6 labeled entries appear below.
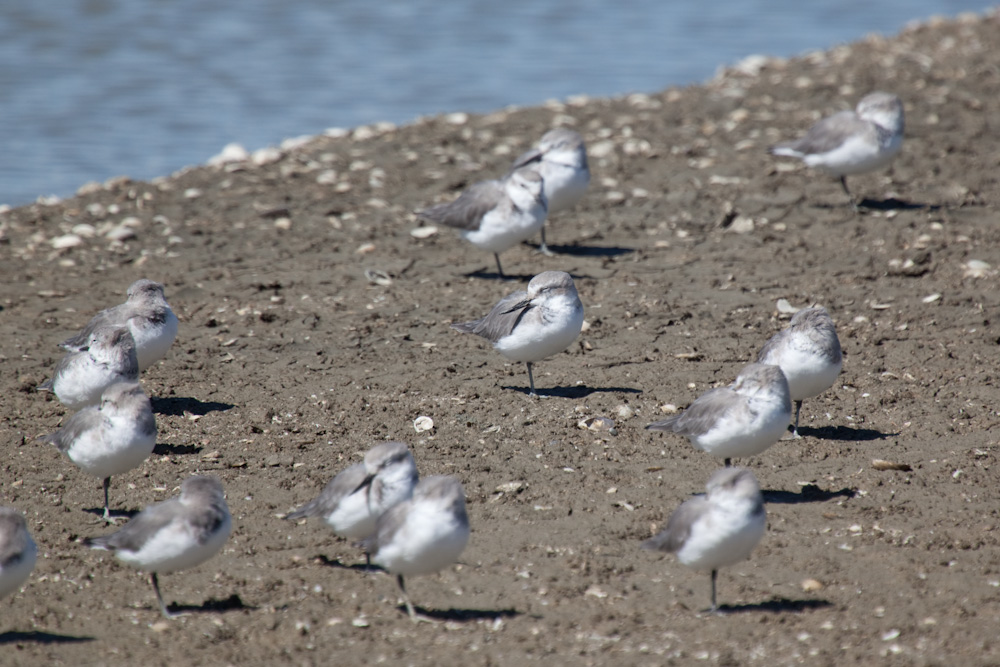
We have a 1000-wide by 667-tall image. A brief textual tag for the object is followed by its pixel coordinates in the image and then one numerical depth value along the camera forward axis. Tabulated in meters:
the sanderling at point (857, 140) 22.58
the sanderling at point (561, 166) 22.23
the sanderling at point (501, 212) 20.34
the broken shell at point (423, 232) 23.06
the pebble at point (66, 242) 22.69
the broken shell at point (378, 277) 20.70
